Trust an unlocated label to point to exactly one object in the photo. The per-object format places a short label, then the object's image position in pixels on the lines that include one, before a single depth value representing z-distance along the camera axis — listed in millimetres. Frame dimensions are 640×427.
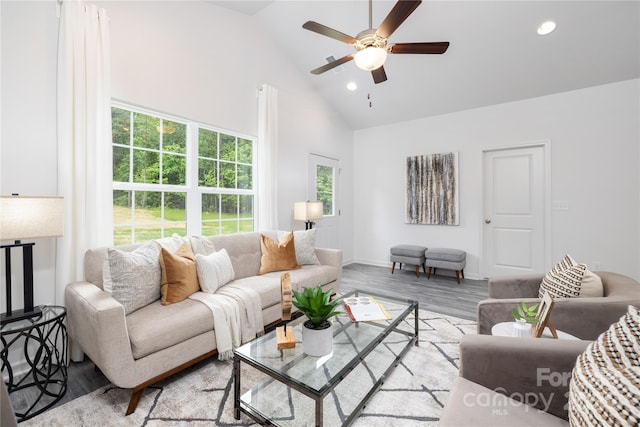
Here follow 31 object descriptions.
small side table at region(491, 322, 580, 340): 1461
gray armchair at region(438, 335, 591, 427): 972
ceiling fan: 2087
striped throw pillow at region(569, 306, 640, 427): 698
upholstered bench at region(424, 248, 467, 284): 4227
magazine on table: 1928
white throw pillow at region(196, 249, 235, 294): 2277
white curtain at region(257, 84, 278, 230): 3754
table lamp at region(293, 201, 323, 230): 3994
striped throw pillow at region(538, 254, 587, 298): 1755
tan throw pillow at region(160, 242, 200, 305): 2057
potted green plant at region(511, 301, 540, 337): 1413
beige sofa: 1553
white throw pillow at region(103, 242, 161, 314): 1854
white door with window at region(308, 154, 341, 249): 4793
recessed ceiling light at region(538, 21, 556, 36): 3022
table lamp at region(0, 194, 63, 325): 1616
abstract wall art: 4633
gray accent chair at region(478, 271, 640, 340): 1510
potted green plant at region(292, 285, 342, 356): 1474
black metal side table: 1590
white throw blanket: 2029
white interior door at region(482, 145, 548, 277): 4051
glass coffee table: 1338
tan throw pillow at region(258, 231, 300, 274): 3000
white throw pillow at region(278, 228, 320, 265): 3262
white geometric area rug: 1512
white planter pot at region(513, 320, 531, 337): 1451
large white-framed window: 2631
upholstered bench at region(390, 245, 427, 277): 4531
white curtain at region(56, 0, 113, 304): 2094
